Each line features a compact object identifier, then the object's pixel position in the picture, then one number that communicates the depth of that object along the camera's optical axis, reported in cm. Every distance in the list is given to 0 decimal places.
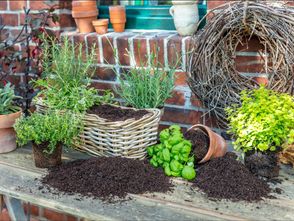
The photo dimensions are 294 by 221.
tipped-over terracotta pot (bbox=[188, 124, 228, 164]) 152
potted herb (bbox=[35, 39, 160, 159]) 152
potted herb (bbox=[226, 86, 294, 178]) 139
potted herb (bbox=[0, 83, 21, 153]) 169
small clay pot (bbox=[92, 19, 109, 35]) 205
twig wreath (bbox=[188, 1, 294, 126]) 158
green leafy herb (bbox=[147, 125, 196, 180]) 146
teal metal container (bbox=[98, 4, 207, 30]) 205
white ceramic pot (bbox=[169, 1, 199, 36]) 184
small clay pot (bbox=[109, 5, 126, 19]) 204
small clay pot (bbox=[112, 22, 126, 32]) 208
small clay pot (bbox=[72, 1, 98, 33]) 207
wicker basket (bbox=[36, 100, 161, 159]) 150
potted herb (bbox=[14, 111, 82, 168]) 148
